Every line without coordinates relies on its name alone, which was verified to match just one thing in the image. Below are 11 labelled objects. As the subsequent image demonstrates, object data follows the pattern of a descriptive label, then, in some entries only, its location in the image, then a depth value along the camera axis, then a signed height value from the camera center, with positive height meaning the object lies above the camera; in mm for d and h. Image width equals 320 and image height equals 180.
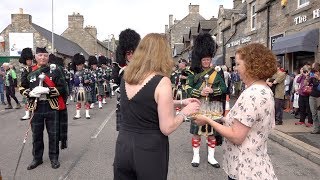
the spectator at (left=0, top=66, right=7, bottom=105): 16688 -96
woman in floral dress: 2656 -249
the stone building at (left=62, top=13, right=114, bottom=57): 57625 +8736
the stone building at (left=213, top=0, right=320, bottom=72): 12305 +2755
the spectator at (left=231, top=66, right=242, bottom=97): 19250 +180
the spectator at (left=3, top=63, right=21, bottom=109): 14805 +131
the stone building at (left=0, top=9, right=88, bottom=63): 38000 +5367
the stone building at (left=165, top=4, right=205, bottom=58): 60781 +10470
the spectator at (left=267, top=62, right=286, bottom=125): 10141 -194
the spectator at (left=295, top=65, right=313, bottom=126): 9705 -326
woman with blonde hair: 2623 -207
